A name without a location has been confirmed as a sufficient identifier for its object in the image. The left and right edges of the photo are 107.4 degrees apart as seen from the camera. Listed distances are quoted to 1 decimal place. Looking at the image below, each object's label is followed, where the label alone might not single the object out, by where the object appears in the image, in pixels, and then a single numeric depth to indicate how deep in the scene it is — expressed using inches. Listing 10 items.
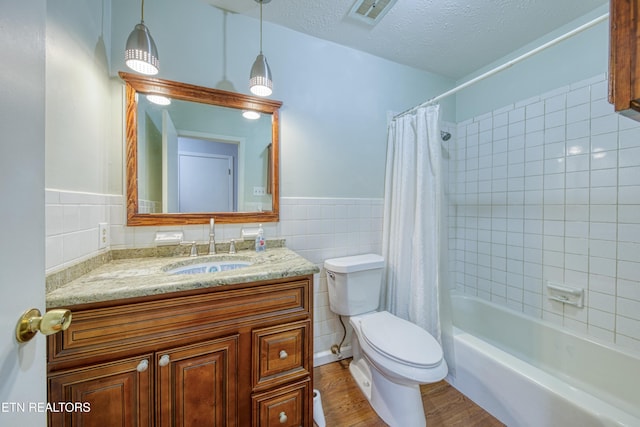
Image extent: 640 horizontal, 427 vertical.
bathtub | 40.4
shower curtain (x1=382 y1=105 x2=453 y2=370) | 60.9
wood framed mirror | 50.6
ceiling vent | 54.3
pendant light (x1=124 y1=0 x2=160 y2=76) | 43.0
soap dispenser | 57.4
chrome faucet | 54.4
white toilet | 44.1
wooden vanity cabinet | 30.3
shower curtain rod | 38.9
